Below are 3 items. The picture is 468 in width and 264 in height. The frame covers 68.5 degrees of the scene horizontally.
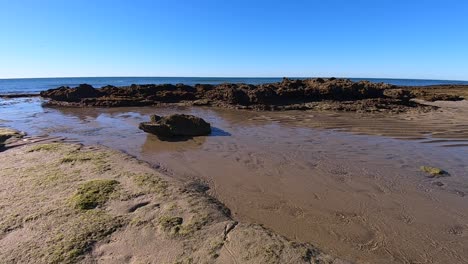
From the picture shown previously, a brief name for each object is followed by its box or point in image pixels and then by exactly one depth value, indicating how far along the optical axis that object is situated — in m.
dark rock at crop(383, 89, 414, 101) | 17.19
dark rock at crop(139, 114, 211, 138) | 8.91
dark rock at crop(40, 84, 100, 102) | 20.10
